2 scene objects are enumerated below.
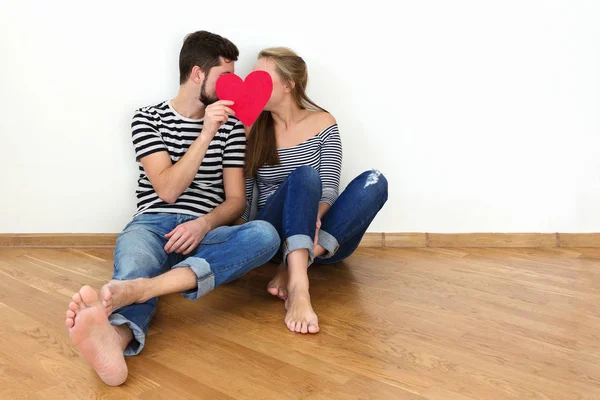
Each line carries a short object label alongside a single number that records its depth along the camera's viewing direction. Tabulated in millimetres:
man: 1319
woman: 1758
